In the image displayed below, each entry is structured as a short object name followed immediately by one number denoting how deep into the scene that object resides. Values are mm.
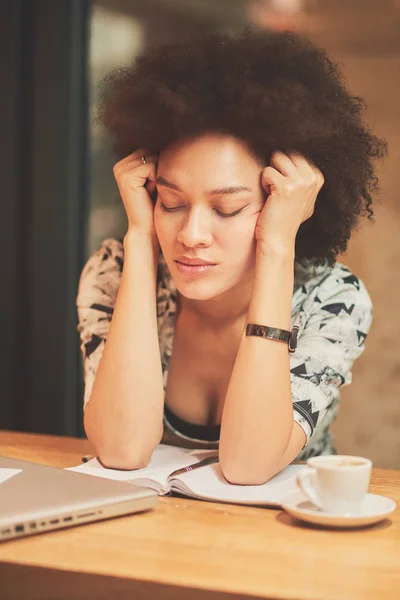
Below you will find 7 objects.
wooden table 1205
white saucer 1329
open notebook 1442
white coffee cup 1335
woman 1573
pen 1522
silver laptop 1293
